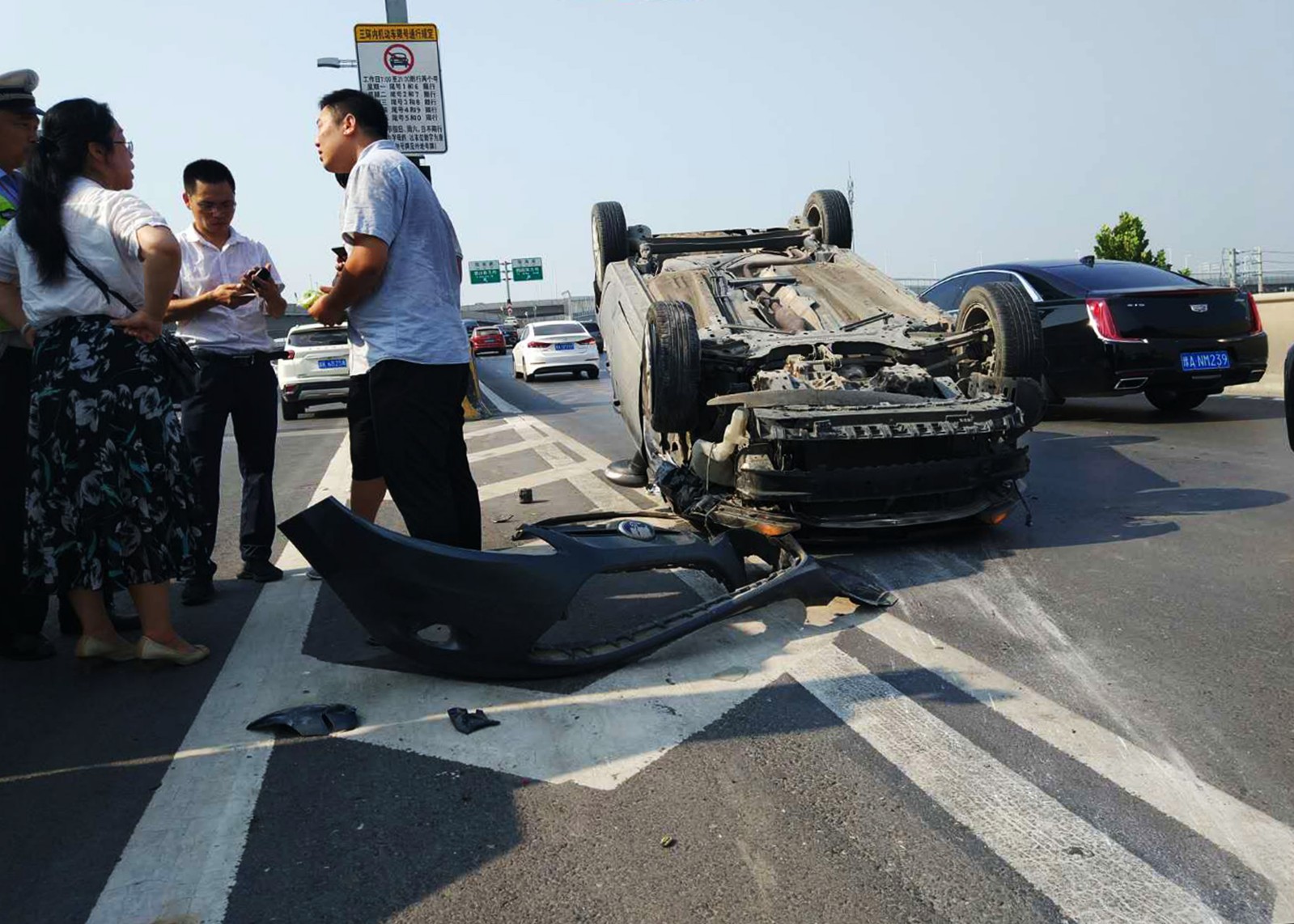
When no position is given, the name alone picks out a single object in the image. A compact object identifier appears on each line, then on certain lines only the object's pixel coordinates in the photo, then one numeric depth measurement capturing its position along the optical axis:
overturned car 4.44
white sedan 21.72
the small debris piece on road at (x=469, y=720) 2.78
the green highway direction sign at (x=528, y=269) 79.00
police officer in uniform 3.58
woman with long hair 3.28
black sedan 8.22
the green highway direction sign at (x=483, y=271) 76.88
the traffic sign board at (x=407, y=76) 13.12
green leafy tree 32.16
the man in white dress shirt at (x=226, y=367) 4.41
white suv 14.63
